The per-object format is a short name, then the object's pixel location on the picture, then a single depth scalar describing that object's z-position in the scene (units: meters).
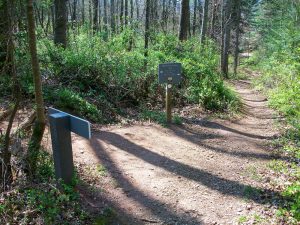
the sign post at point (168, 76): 8.30
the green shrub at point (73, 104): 7.80
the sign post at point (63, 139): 4.09
